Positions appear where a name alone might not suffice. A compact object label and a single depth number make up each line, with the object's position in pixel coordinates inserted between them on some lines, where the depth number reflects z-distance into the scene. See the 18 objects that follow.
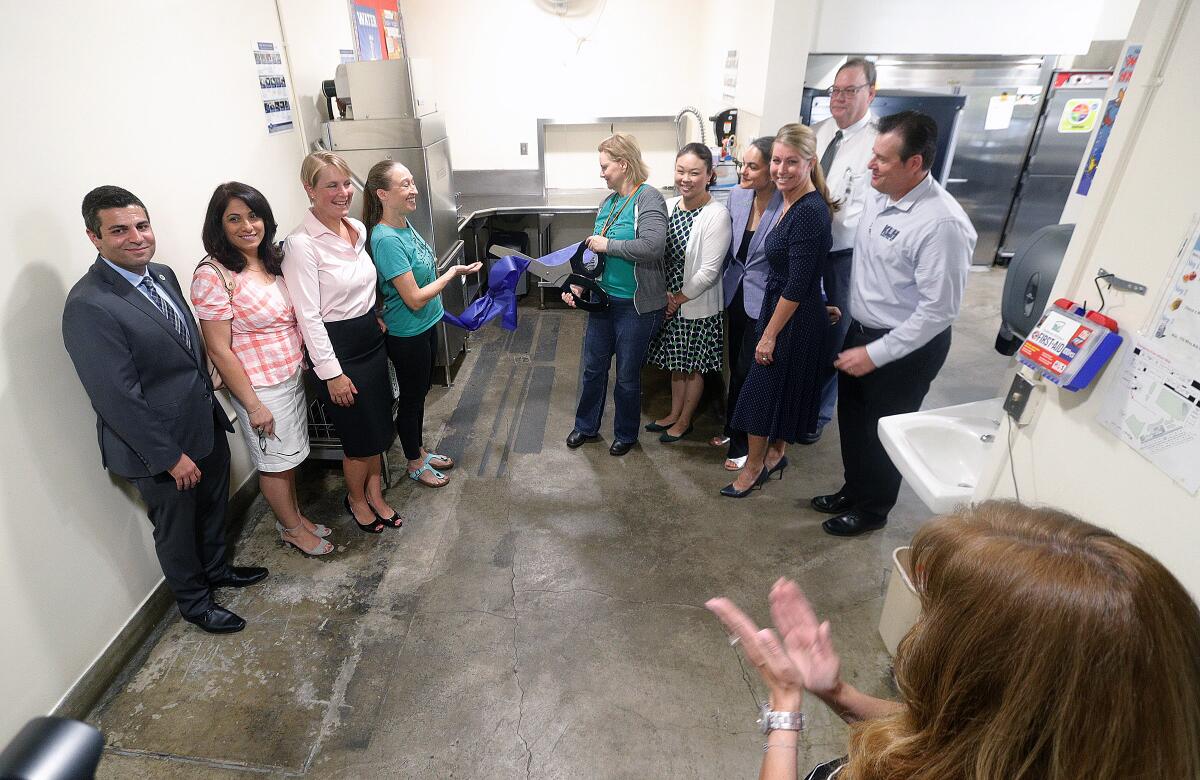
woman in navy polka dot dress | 2.27
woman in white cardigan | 2.70
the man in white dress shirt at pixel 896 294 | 2.01
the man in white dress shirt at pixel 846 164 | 2.84
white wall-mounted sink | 1.97
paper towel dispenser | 1.78
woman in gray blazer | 2.57
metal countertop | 4.79
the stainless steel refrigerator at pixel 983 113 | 4.71
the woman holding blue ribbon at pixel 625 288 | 2.63
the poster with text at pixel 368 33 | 3.84
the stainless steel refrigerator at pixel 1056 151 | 5.07
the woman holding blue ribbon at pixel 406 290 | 2.29
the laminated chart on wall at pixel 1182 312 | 1.12
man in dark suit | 1.63
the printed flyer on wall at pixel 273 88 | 2.79
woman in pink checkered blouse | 1.93
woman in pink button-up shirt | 2.09
